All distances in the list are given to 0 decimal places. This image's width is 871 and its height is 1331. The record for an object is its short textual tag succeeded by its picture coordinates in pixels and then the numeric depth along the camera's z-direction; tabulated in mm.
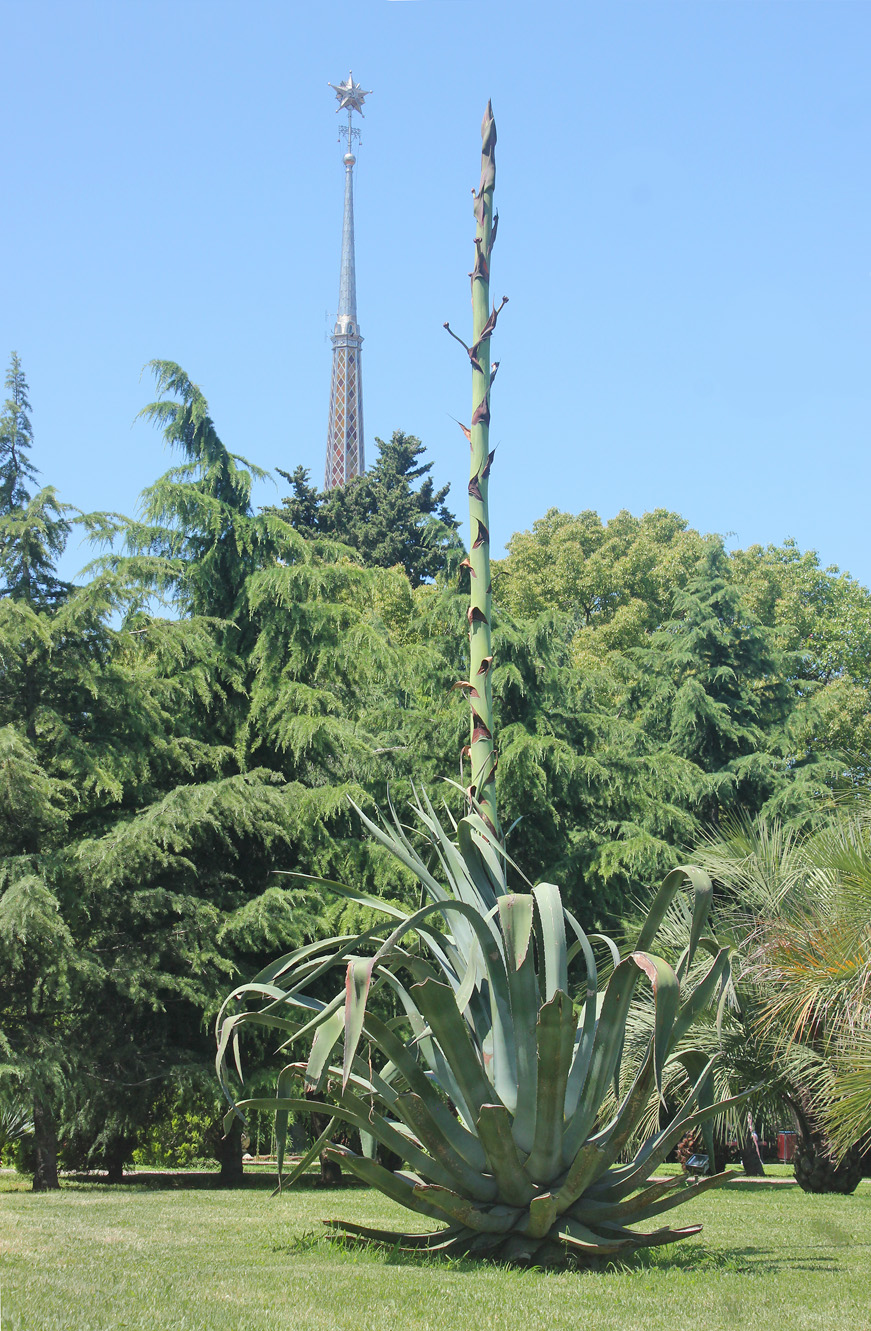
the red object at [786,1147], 26203
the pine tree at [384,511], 38344
